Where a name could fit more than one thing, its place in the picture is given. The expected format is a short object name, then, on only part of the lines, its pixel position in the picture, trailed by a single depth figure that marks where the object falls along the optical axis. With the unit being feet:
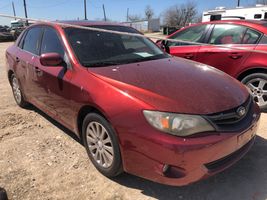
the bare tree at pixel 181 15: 149.81
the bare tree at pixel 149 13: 174.16
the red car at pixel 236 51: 10.93
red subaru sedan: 5.57
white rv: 37.48
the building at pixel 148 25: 120.76
